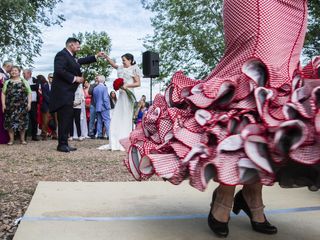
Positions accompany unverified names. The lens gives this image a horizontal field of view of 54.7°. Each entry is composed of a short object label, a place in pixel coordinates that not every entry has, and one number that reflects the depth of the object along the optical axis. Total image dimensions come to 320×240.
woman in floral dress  5.59
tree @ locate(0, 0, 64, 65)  10.94
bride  4.97
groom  4.59
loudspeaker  8.51
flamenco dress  1.29
